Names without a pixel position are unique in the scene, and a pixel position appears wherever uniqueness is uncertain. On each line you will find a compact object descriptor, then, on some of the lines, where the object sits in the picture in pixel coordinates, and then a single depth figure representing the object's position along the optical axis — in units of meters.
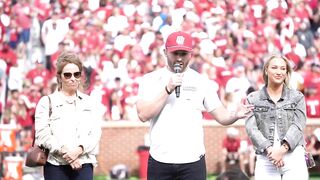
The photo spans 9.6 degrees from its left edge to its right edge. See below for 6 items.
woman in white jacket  14.80
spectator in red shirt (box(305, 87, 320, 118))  32.88
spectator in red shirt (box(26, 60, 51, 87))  34.69
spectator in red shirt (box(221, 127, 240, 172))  31.20
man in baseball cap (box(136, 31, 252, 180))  14.61
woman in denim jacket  15.05
